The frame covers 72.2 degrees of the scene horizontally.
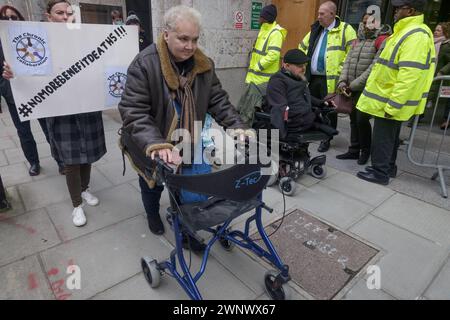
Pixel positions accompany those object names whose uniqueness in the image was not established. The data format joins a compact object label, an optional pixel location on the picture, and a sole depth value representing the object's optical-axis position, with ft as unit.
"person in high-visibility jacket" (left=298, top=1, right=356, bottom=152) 13.98
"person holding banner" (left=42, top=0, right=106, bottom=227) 8.63
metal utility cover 7.40
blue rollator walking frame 5.27
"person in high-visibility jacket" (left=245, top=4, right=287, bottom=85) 14.73
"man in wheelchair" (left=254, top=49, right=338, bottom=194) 10.98
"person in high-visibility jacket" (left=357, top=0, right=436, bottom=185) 10.01
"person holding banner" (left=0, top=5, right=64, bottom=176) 9.50
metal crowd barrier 11.17
